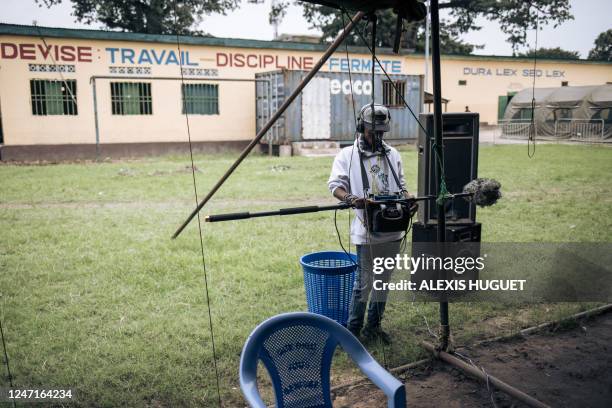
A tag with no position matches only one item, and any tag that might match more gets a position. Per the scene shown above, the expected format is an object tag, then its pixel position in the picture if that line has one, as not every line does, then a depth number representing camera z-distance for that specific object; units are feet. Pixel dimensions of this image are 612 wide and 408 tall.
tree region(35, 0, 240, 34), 76.38
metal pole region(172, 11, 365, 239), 12.50
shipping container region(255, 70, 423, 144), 62.49
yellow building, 56.70
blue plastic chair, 8.10
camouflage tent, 74.59
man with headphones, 13.20
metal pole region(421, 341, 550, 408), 10.78
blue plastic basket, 13.73
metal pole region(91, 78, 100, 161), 57.88
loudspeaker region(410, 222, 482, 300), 17.28
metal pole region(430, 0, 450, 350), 12.17
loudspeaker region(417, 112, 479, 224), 17.74
